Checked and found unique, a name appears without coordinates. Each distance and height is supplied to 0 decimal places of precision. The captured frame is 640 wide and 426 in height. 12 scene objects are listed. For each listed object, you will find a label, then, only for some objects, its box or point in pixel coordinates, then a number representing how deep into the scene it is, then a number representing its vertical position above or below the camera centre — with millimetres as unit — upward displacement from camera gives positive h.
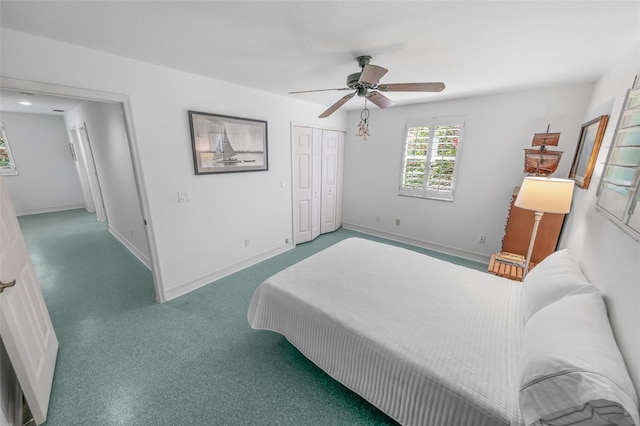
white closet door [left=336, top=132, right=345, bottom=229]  4574 -519
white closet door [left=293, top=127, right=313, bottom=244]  3787 -458
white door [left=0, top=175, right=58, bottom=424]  1274 -994
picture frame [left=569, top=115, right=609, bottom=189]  1908 +47
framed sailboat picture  2588 +108
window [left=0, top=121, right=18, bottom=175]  5233 -163
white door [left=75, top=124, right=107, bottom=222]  4342 -378
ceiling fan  1592 +503
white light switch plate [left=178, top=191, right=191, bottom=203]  2564 -470
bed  872 -998
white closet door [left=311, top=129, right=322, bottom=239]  4078 -501
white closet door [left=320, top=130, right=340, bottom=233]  4297 -483
